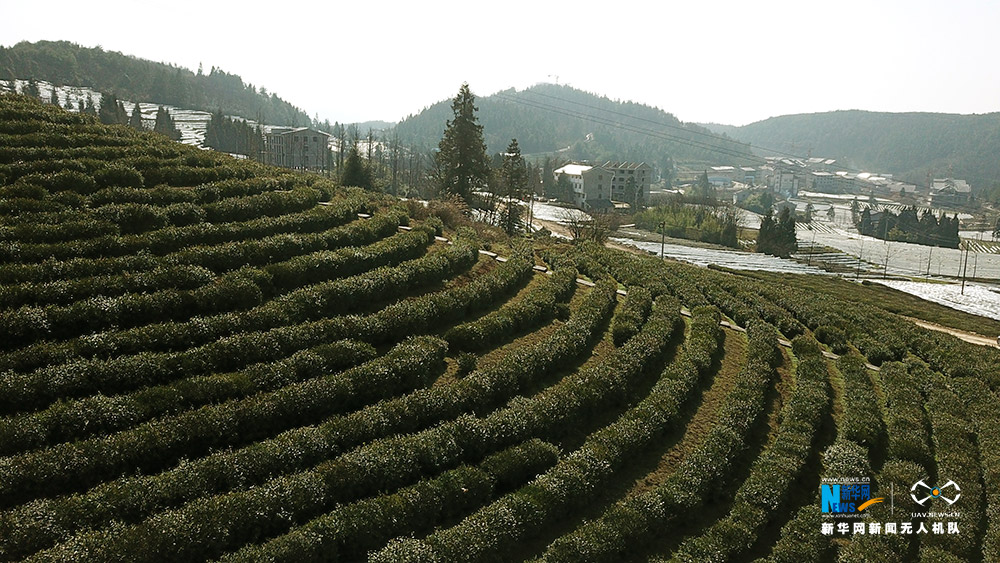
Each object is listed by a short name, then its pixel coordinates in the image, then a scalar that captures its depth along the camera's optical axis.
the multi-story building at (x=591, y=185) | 134.75
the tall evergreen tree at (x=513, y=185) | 49.75
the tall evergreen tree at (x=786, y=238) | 89.54
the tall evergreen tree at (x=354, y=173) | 44.41
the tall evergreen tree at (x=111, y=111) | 93.31
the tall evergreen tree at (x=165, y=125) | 101.69
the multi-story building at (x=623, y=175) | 138.25
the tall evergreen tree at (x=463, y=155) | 50.69
